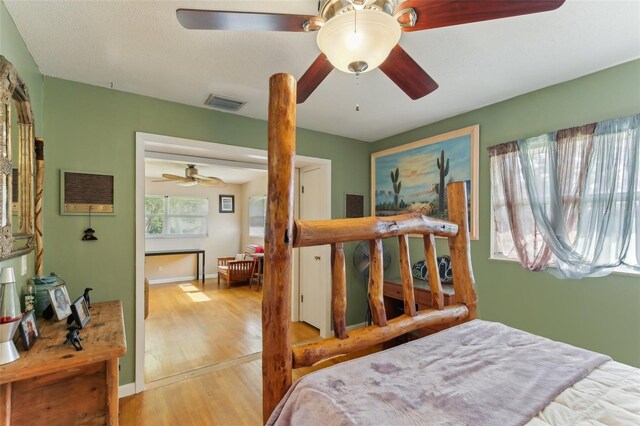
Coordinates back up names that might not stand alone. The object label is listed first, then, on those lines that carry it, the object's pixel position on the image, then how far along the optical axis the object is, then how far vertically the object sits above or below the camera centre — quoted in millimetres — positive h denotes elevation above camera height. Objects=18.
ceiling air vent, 2475 +1012
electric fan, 3244 -469
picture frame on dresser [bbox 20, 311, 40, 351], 1307 -513
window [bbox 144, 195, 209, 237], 6332 +46
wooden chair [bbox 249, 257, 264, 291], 5742 -1085
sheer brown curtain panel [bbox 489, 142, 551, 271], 2281 +9
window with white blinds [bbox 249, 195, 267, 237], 6523 +55
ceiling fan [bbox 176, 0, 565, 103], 1037 +741
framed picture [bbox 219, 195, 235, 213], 7168 +340
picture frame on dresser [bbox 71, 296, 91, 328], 1570 -529
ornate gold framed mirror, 1281 +273
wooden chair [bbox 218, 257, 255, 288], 5727 -1053
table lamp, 1178 -396
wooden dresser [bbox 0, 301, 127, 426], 1203 -753
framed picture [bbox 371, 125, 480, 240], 2729 +459
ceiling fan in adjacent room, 4789 +669
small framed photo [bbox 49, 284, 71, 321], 1670 -487
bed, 843 -553
